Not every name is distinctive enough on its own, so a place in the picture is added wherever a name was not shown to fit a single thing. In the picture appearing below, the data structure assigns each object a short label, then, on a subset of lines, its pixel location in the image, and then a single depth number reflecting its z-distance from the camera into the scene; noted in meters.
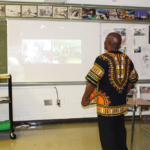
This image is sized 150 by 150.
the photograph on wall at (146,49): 3.69
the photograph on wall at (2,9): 3.32
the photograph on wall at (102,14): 3.54
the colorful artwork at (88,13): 3.50
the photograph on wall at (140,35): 3.66
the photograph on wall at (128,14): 3.62
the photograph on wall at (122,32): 3.61
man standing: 1.68
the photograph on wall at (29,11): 3.37
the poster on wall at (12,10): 3.34
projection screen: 3.37
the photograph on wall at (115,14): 3.58
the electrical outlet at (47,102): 3.52
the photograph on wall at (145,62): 3.70
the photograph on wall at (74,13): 3.47
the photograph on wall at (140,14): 3.66
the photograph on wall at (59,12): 3.44
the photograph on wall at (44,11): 3.41
